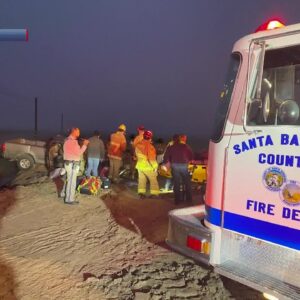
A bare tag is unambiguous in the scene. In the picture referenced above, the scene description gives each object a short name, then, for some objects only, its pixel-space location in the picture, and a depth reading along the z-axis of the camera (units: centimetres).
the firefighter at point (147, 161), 959
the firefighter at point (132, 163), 1280
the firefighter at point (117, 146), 1185
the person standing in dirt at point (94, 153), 1160
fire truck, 342
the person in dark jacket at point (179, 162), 906
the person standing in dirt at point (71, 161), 869
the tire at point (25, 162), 1554
